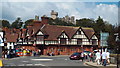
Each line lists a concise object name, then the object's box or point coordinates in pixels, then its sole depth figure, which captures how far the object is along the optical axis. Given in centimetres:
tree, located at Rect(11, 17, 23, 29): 13800
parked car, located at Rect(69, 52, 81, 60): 4188
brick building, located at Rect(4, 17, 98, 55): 6506
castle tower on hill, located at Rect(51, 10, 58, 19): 15912
